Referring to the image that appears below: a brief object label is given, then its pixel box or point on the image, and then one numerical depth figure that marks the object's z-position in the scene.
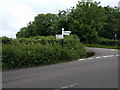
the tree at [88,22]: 48.94
